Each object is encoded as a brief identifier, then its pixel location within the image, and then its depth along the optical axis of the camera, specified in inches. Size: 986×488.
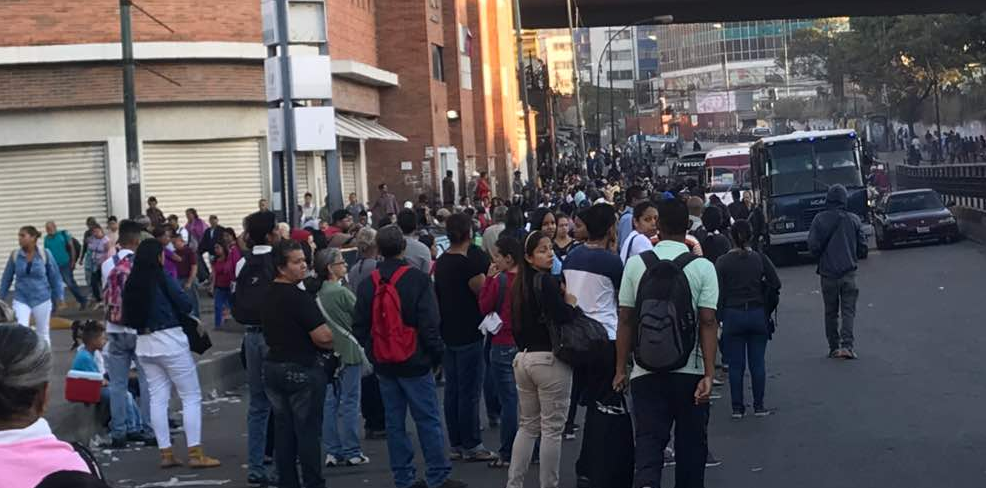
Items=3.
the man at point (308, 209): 1243.8
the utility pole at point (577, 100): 2181.3
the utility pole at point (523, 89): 1791.3
